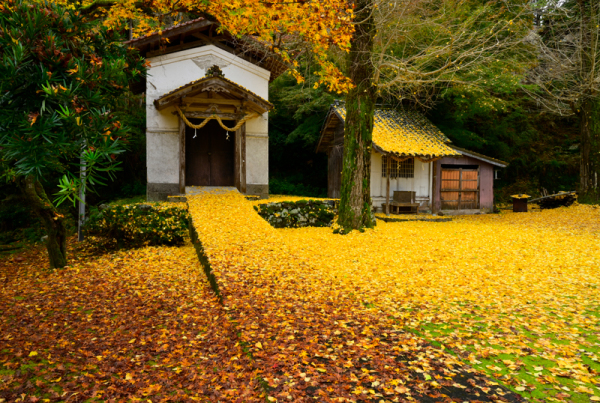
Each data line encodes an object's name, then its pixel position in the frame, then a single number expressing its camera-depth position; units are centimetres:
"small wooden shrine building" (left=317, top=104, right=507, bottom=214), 1605
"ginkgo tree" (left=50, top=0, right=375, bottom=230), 698
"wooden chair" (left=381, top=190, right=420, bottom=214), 1598
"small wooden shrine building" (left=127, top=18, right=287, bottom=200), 1241
